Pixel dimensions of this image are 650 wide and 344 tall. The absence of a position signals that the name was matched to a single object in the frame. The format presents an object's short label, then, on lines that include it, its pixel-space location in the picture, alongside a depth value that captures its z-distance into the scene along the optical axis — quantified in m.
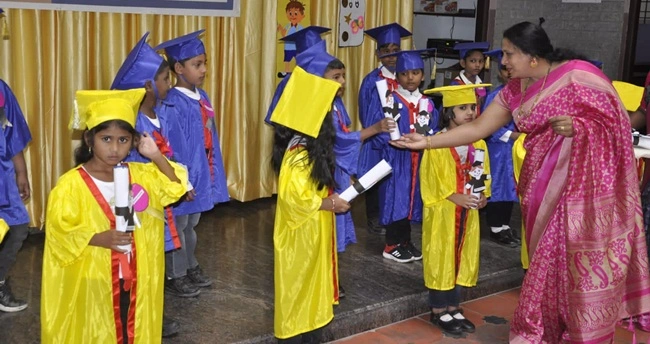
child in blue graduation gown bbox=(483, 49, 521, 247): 5.88
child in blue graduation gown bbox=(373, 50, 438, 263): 5.25
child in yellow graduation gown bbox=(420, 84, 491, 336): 4.34
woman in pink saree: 3.59
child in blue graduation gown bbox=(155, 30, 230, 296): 4.37
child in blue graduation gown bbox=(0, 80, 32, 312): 4.06
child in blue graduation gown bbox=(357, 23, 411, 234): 5.68
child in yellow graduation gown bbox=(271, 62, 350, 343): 3.62
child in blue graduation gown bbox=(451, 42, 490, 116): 5.98
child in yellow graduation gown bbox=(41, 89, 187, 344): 3.08
